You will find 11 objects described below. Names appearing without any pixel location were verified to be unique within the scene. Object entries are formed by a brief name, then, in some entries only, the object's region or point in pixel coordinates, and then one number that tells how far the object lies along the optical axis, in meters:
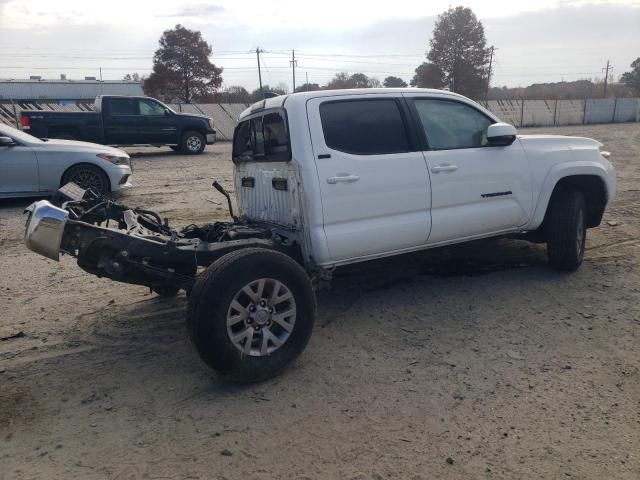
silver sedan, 9.06
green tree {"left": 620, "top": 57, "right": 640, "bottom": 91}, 68.75
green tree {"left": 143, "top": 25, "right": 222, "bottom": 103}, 49.22
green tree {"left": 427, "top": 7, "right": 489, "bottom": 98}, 57.66
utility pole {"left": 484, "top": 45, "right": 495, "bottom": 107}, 58.81
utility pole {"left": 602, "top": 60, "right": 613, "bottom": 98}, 65.67
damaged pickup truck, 3.65
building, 46.06
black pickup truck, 15.25
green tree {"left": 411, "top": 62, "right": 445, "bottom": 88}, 57.06
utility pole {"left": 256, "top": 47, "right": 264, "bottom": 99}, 64.56
